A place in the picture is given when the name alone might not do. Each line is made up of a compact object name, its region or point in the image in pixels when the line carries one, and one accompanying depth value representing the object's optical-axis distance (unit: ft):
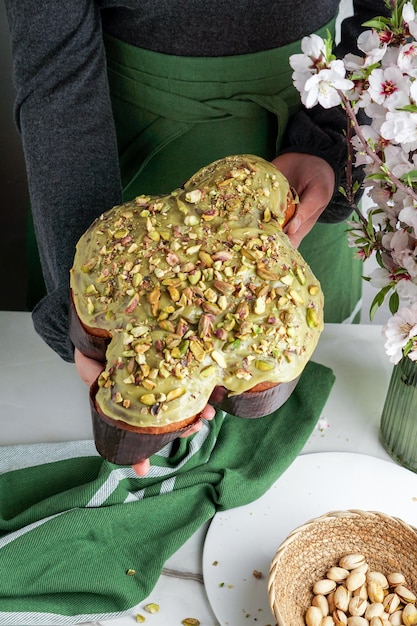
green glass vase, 2.92
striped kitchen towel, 2.59
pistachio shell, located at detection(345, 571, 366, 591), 2.56
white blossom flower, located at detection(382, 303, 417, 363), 2.32
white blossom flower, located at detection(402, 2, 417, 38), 1.95
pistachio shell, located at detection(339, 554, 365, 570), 2.63
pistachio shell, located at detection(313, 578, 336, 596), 2.57
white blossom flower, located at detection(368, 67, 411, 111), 1.94
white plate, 2.62
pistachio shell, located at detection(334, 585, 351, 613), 2.52
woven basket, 2.57
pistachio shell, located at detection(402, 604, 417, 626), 2.47
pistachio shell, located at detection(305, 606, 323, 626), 2.45
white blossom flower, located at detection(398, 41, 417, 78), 1.95
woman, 2.76
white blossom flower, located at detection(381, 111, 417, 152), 1.93
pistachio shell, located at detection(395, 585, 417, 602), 2.54
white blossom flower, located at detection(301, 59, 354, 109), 2.00
